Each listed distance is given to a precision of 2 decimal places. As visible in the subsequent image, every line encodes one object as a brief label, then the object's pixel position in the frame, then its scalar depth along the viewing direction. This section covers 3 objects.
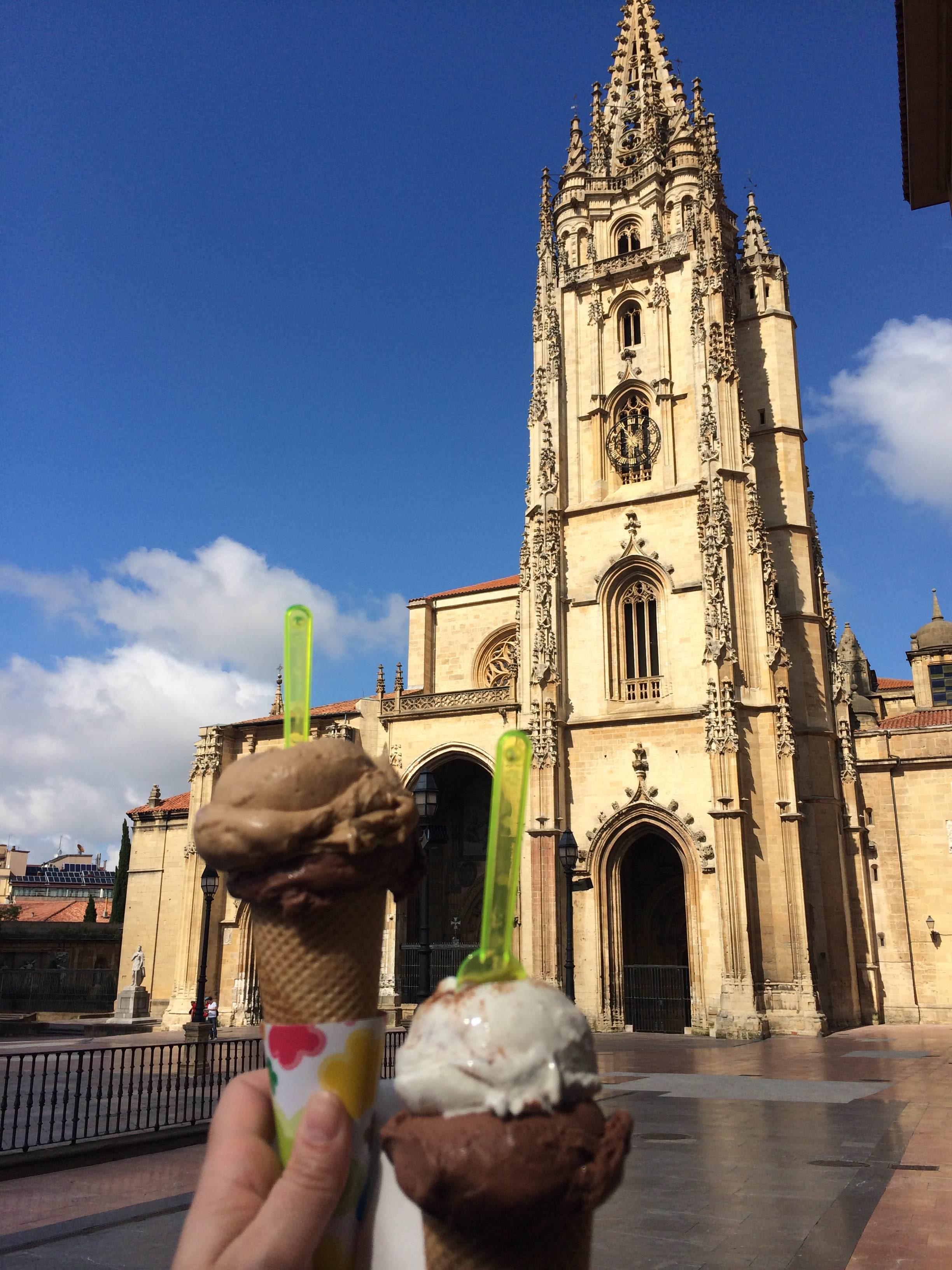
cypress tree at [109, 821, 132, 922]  49.66
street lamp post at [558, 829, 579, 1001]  16.78
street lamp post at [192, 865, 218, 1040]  15.66
